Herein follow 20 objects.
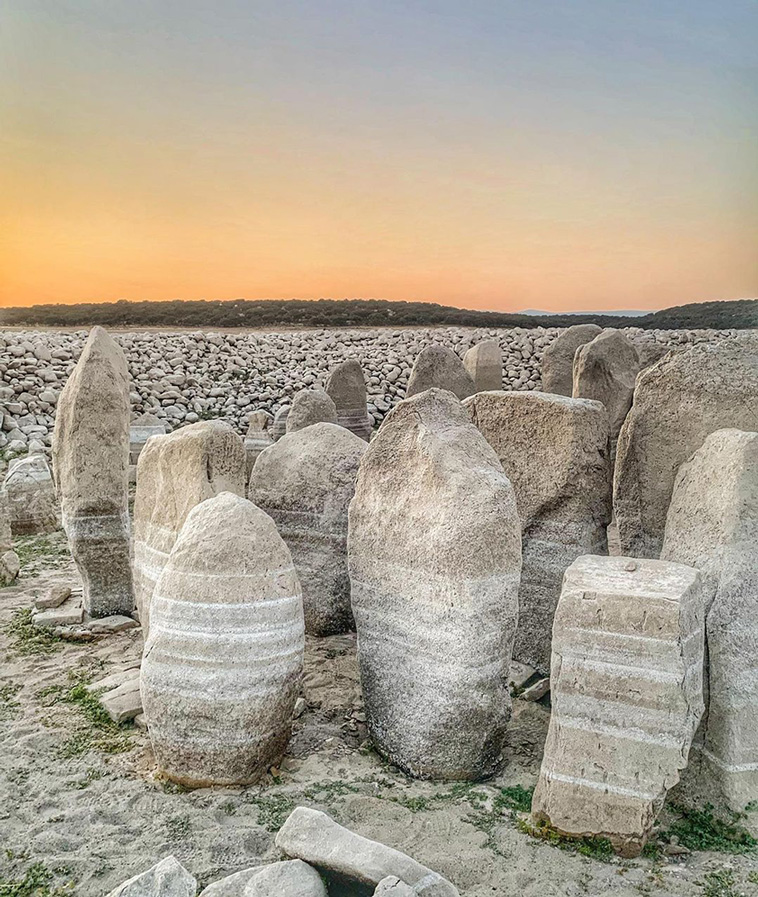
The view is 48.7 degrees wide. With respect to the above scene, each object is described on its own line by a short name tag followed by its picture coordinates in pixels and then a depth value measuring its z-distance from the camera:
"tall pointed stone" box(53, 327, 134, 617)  6.15
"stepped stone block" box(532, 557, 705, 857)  3.39
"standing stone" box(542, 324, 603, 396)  13.41
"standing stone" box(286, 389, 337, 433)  10.40
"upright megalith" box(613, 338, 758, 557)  4.77
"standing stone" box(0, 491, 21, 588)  7.46
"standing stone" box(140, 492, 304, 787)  3.79
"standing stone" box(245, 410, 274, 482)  12.65
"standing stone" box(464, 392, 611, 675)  5.15
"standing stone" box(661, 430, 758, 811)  3.67
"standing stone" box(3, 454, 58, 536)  9.31
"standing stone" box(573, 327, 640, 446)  10.36
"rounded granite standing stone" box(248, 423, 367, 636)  5.72
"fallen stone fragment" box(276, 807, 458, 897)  2.94
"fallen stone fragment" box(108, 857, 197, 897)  2.92
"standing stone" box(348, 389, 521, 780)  3.86
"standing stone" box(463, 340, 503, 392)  14.29
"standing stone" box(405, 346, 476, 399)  12.06
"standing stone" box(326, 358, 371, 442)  14.18
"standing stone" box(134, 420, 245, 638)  5.00
